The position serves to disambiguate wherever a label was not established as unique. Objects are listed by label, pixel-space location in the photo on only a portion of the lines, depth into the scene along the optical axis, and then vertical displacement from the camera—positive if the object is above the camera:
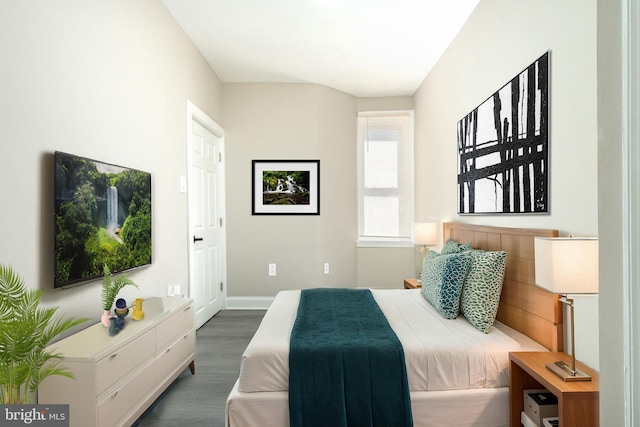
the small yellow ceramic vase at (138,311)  2.12 -0.55
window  5.02 +0.41
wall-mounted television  1.78 -0.03
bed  1.82 -0.80
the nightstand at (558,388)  1.39 -0.70
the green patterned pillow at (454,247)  2.80 -0.29
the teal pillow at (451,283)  2.33 -0.45
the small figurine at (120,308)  2.01 -0.51
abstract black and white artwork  1.99 +0.38
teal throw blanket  1.77 -0.82
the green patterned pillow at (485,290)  2.15 -0.46
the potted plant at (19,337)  1.25 -0.42
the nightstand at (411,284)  3.73 -0.74
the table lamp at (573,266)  1.46 -0.22
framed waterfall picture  4.72 +0.31
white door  3.78 -0.06
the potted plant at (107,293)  1.98 -0.42
